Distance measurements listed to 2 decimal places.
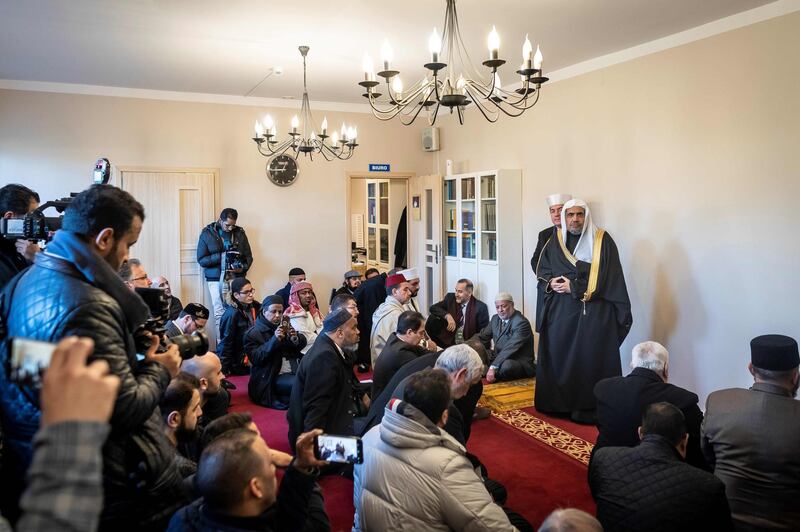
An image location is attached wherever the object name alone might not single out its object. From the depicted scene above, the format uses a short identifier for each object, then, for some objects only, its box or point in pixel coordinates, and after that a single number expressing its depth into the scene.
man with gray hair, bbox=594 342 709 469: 2.77
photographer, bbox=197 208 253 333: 6.98
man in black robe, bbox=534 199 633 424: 4.71
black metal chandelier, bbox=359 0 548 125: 2.73
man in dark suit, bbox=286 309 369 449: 3.24
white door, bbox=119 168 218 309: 7.00
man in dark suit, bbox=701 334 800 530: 2.24
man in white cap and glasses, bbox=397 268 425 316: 5.55
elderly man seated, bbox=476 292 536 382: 5.64
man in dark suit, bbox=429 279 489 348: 6.36
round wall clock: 7.52
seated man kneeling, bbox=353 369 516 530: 1.92
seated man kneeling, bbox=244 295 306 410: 4.87
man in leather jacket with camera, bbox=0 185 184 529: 1.38
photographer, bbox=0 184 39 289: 2.34
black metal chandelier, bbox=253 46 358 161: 7.27
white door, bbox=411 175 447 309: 7.74
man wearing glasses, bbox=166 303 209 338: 3.95
